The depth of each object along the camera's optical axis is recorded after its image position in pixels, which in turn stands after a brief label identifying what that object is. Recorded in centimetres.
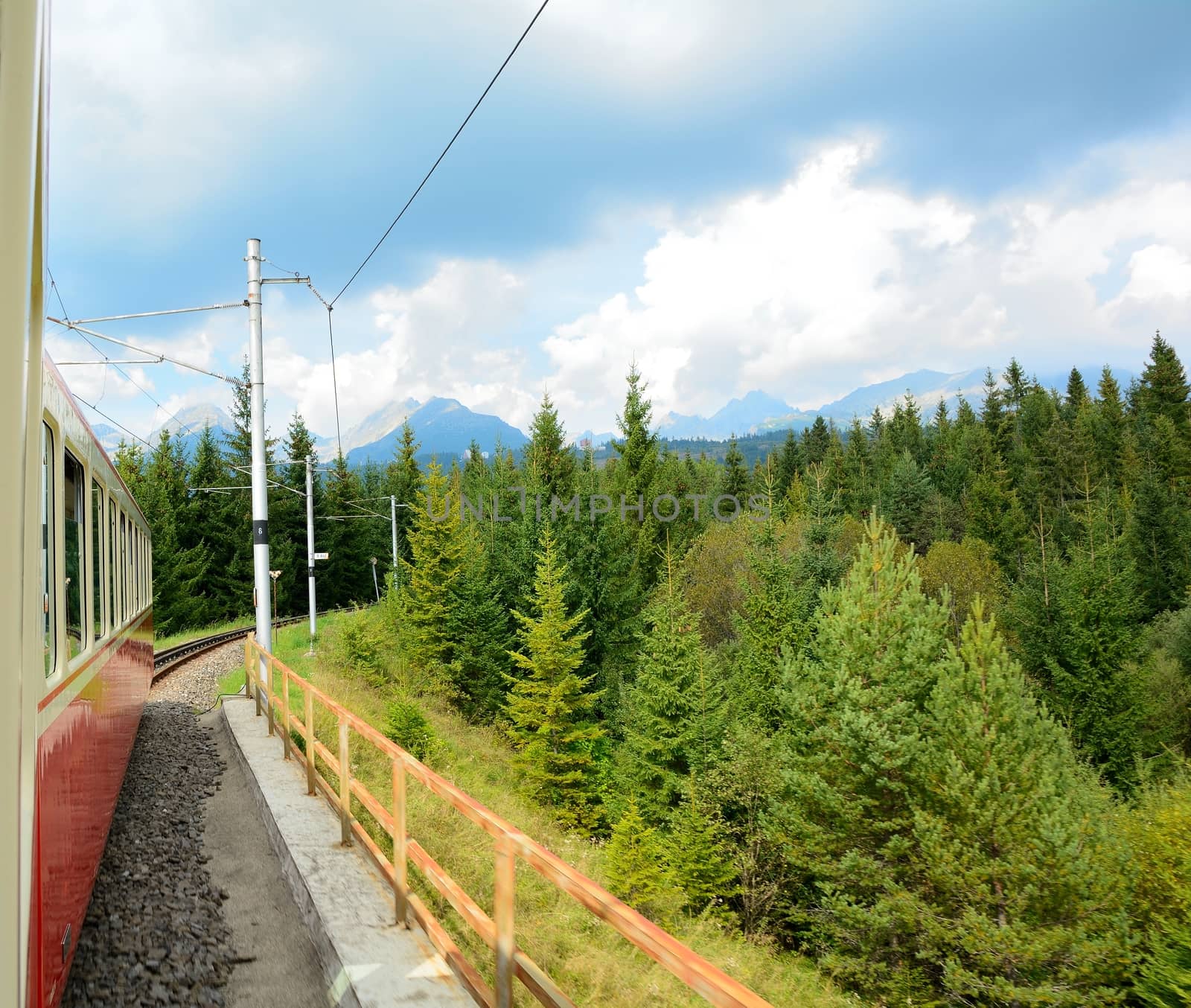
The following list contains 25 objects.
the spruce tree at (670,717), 2644
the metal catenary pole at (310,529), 2341
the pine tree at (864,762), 2197
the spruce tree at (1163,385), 7194
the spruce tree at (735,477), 7612
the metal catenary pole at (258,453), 1281
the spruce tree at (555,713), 2839
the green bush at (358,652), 2730
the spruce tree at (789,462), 8862
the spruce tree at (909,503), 6981
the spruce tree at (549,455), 4131
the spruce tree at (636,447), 4275
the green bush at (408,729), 1744
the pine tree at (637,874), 1808
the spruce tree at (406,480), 6147
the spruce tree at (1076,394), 8597
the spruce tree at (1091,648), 3538
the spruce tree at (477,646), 3506
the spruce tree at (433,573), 3497
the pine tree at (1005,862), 2008
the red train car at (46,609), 114
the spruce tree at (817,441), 9600
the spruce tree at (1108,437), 7044
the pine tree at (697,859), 2209
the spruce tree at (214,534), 4769
